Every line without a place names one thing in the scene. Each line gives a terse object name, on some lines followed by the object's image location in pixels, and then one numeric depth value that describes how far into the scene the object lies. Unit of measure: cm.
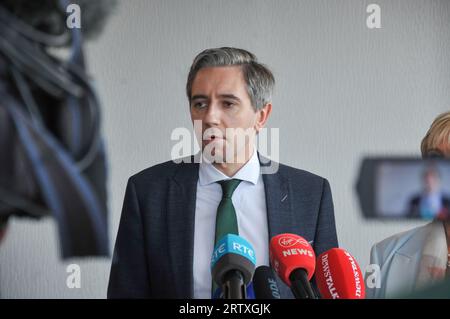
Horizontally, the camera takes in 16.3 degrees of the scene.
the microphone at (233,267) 255
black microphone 261
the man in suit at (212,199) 308
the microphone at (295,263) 260
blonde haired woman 316
